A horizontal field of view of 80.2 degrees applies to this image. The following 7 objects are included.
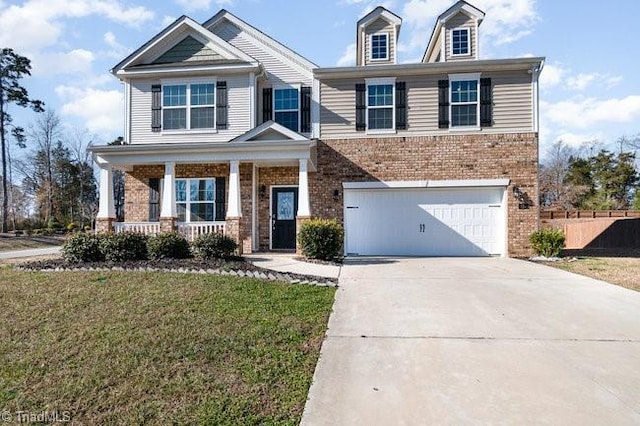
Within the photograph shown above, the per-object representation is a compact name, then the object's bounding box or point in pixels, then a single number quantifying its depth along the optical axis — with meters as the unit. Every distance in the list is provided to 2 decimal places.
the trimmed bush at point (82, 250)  8.40
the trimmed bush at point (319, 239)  9.49
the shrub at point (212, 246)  8.69
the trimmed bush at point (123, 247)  8.38
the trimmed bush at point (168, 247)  8.63
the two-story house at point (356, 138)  11.94
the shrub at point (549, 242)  11.16
